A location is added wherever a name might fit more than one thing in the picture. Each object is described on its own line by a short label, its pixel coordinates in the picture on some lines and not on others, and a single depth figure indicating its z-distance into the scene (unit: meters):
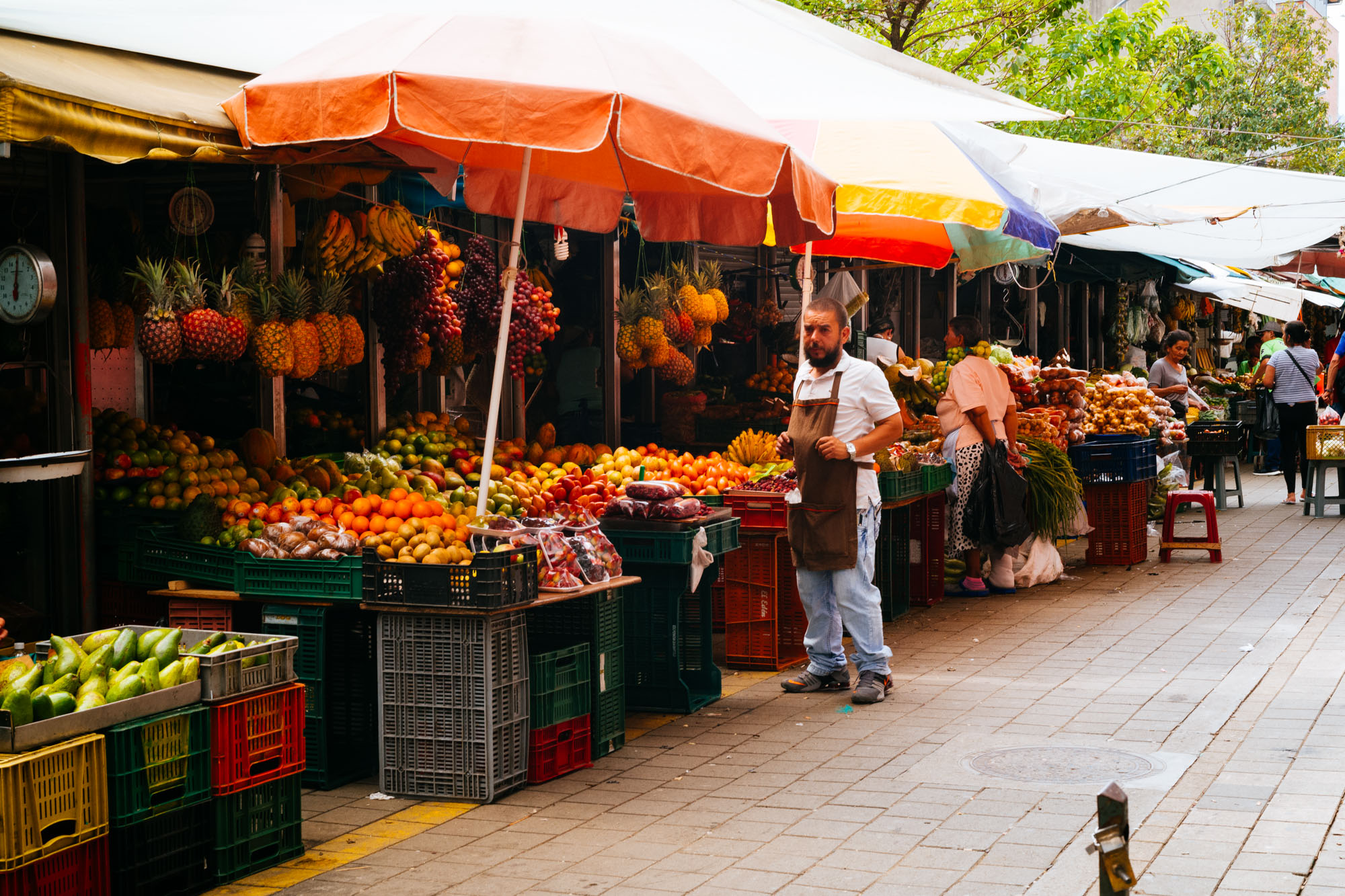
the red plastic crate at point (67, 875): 3.91
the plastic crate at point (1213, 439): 15.98
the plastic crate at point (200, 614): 6.16
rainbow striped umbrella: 8.25
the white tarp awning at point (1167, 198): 10.44
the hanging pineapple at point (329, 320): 7.31
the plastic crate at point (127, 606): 6.56
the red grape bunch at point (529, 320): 8.73
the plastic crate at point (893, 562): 9.62
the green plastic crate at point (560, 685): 5.82
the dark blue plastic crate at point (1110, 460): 11.88
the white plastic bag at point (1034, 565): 11.23
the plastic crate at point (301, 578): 5.84
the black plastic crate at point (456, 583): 5.44
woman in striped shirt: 16.70
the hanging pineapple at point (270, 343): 6.87
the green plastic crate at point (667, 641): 7.15
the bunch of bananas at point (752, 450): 9.68
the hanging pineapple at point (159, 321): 6.37
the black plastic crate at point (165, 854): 4.30
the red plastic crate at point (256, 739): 4.63
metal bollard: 2.58
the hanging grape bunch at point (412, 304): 8.07
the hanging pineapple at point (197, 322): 6.47
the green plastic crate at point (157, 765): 4.27
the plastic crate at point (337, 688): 5.94
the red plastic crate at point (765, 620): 8.16
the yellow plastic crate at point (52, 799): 3.88
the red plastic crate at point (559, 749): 5.86
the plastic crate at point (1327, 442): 14.95
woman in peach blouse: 10.30
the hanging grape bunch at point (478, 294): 8.55
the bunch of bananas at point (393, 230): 7.64
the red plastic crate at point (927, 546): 10.26
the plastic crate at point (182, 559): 6.15
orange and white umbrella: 5.23
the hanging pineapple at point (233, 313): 6.62
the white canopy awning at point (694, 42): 6.79
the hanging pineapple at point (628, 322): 10.41
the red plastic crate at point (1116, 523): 12.17
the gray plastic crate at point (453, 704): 5.52
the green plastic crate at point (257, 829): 4.65
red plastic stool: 12.19
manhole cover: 5.81
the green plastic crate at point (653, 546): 6.93
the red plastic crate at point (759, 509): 8.05
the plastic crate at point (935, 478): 9.83
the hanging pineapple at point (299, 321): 7.07
